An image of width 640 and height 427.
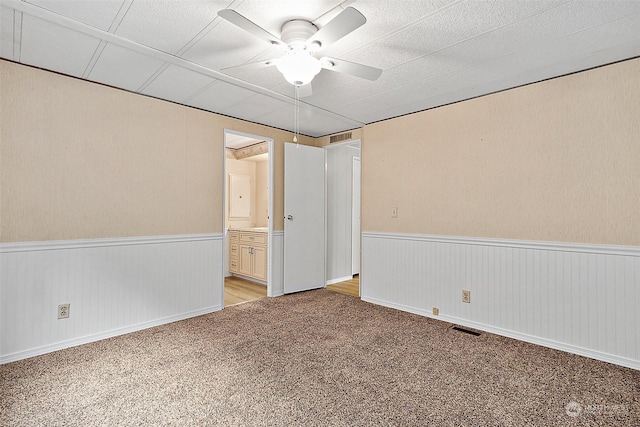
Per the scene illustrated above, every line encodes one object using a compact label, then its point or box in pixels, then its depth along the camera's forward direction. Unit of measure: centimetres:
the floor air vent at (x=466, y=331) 301
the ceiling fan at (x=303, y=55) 178
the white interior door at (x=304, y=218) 437
